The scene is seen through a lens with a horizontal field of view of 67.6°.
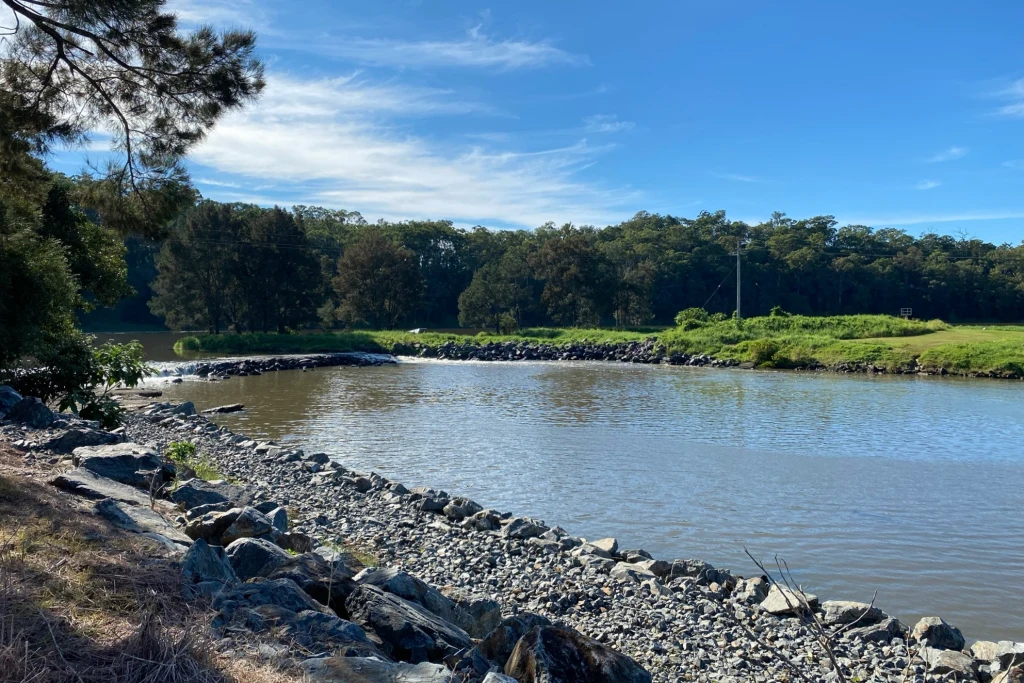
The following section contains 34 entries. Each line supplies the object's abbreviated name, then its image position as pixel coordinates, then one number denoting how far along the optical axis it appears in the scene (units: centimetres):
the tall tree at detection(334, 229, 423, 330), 6550
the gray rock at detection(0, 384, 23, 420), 1076
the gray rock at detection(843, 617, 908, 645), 684
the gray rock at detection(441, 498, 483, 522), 1074
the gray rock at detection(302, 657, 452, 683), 359
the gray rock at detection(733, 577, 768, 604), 784
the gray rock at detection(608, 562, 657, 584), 820
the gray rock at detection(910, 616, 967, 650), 687
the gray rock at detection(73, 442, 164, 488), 820
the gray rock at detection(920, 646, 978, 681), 623
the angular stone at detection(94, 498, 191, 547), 585
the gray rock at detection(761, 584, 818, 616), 738
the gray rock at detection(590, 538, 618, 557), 926
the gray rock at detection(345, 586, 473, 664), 468
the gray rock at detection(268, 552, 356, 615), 529
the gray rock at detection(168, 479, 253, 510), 817
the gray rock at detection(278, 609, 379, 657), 409
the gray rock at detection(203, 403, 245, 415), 2342
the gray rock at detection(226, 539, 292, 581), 554
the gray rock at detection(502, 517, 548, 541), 980
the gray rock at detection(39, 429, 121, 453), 895
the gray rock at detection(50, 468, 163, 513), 689
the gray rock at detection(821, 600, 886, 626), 724
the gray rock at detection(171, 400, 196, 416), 2104
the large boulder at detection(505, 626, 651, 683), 412
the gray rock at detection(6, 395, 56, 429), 1036
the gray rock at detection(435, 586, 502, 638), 613
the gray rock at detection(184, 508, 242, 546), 669
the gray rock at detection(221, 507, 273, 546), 662
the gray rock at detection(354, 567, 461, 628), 580
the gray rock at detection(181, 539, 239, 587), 475
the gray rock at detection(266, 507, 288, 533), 780
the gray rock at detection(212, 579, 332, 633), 416
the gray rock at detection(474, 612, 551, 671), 507
